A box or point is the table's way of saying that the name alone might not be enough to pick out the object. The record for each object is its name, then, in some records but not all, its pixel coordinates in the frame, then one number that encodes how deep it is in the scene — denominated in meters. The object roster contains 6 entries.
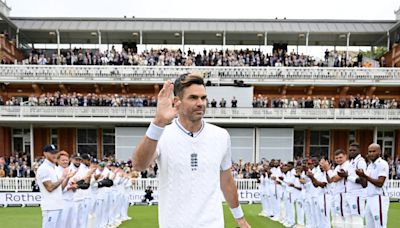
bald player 7.79
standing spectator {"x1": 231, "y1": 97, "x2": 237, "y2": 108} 27.00
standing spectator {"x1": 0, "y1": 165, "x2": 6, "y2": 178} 20.25
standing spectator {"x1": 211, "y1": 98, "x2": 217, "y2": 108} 26.95
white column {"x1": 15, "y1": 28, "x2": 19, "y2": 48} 33.66
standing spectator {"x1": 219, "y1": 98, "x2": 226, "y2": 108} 26.93
